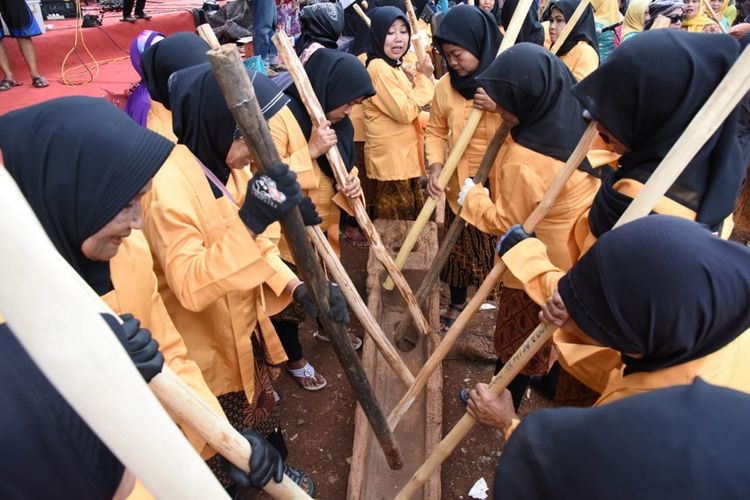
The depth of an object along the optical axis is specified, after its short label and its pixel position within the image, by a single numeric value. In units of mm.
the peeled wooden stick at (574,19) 3137
